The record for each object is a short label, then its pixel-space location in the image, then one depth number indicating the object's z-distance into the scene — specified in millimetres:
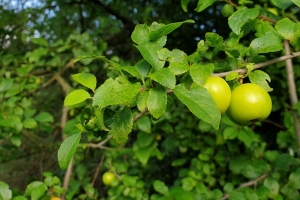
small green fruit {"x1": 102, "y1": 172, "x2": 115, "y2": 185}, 880
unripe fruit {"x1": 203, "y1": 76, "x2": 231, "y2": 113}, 409
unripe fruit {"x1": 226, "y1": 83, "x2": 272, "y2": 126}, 423
